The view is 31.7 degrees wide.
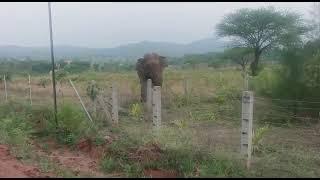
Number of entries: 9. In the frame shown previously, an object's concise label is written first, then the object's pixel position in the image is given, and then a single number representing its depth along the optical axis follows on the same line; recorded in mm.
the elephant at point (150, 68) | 18781
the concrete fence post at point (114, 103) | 13539
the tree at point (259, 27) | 36062
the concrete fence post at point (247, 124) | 8047
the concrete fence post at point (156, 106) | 10656
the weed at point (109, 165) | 8258
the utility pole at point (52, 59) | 11500
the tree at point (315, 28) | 16688
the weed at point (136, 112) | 14617
